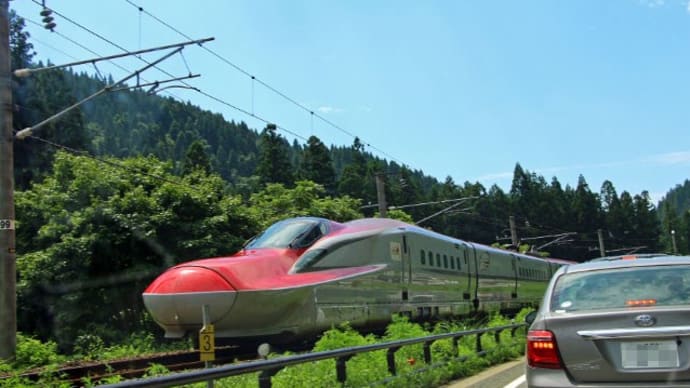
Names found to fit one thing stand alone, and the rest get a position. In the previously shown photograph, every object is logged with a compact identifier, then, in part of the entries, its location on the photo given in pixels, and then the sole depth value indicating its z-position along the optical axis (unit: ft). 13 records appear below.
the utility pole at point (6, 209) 44.16
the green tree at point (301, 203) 137.54
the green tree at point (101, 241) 77.36
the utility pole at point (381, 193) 105.09
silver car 15.62
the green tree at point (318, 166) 274.98
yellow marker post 23.52
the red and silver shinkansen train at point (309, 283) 40.70
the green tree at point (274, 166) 268.82
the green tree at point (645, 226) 420.36
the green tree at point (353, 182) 297.33
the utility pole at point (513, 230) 166.53
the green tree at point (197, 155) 258.69
